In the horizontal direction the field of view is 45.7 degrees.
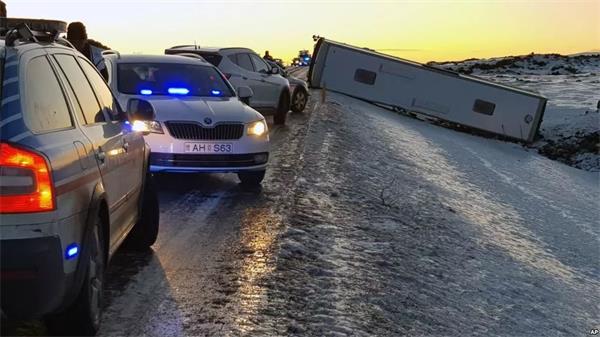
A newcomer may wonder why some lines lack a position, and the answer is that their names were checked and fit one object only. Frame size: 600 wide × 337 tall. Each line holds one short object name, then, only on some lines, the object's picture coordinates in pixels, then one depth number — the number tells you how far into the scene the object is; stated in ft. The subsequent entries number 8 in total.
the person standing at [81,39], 33.42
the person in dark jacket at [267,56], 118.11
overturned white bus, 96.48
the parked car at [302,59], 309.30
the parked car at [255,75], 57.72
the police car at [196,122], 28.66
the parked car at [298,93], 72.69
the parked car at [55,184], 10.06
